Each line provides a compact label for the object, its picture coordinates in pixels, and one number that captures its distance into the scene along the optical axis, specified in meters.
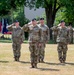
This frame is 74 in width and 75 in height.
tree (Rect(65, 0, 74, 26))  45.59
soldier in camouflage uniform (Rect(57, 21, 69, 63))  17.83
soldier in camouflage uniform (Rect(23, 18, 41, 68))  15.53
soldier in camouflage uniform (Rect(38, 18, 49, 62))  17.93
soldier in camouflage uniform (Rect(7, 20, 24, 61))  18.47
